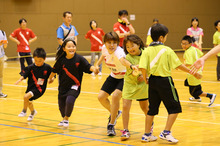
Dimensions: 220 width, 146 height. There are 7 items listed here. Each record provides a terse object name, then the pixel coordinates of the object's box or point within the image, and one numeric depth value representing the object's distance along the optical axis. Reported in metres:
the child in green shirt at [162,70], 5.34
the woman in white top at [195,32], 14.74
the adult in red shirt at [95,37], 15.38
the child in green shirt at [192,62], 8.55
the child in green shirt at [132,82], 5.73
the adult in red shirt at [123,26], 12.23
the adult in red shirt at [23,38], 13.80
